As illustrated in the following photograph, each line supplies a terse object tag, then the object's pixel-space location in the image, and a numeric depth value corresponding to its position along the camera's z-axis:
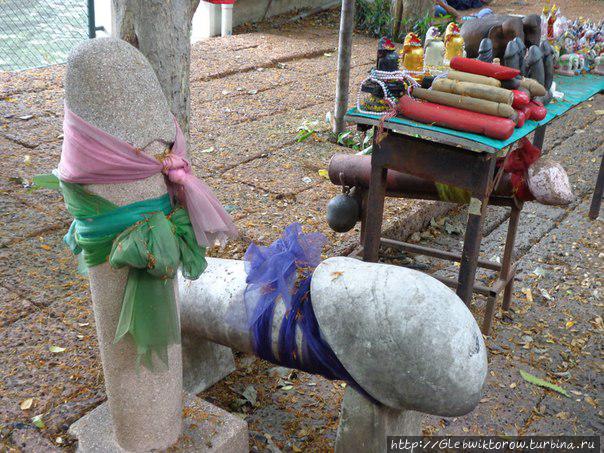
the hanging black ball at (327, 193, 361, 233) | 3.43
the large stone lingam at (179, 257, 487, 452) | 1.98
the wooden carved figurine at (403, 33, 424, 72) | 3.27
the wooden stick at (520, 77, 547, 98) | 3.09
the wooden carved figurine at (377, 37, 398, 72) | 3.04
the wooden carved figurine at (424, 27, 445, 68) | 3.43
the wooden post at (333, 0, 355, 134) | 4.91
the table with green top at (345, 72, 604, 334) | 2.80
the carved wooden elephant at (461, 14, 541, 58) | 3.50
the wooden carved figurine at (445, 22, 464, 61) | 3.52
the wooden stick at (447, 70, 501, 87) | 2.99
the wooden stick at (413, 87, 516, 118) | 2.80
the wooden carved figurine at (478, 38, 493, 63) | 3.30
